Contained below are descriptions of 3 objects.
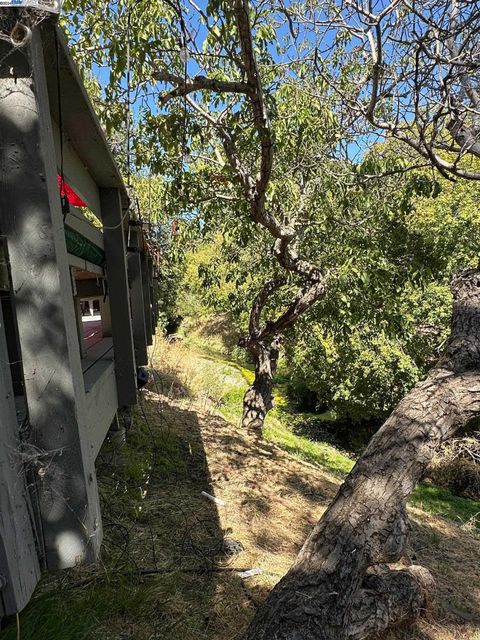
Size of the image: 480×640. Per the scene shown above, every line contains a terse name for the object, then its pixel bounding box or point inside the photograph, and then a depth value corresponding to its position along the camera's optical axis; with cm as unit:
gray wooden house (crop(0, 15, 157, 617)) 122
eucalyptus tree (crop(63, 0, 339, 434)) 327
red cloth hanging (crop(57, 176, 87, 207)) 171
